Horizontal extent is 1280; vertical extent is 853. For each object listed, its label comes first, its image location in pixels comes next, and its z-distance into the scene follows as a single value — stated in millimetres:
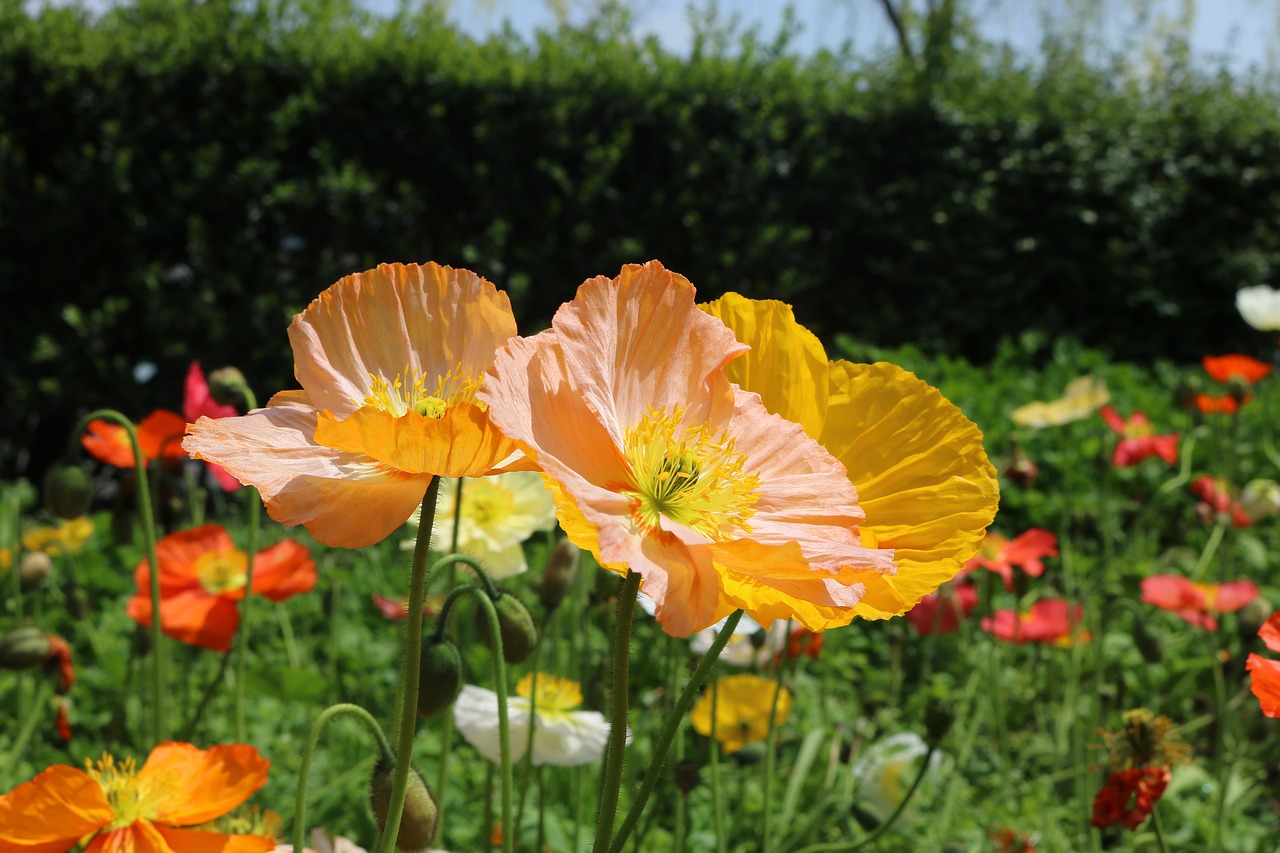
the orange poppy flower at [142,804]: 656
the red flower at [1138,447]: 2397
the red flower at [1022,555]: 1741
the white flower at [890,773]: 1615
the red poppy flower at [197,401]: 1425
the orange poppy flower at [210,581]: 1237
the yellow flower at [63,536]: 2076
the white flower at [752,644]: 1340
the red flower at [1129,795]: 1081
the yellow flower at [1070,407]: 2395
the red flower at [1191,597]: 1756
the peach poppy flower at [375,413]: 483
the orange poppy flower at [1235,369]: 2396
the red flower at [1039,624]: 1885
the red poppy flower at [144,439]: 1409
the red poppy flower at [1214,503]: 2400
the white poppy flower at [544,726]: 1070
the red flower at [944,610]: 1860
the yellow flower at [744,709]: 1581
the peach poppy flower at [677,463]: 461
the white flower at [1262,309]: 2818
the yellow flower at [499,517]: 1350
